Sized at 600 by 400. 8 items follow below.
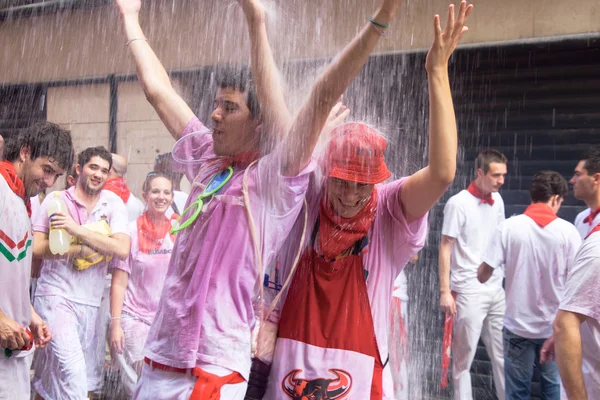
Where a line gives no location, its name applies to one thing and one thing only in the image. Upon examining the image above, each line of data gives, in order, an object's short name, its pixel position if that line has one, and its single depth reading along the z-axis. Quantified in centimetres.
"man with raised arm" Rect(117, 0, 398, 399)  220
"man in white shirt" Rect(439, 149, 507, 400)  625
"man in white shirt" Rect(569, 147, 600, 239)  459
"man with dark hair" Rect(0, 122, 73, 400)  357
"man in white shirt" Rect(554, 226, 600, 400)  298
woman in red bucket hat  243
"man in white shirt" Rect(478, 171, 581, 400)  563
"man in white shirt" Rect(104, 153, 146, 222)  628
